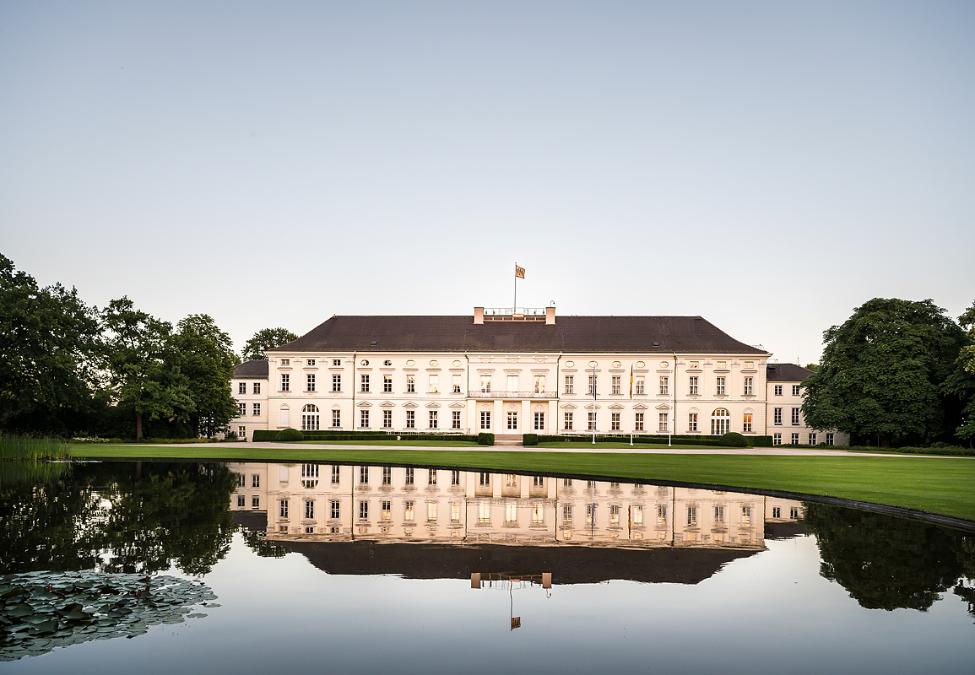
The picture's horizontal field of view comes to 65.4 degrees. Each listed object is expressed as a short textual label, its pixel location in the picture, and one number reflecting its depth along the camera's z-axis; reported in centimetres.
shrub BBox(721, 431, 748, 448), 5647
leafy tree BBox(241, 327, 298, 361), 9534
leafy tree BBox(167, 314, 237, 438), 6181
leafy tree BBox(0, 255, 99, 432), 4169
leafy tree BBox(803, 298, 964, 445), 5338
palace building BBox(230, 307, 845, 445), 6481
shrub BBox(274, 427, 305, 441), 5647
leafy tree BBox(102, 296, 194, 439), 5819
